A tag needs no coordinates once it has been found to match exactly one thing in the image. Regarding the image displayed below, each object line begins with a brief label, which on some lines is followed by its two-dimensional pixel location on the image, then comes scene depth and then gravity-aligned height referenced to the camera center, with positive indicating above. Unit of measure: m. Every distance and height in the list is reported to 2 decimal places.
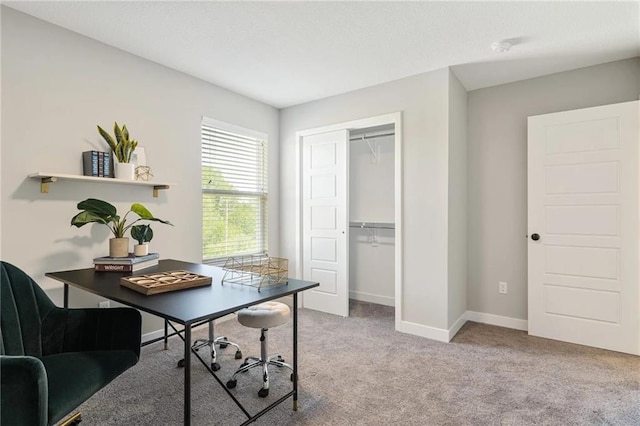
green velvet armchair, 1.16 -0.63
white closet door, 3.84 -0.12
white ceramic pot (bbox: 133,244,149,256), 2.54 -0.29
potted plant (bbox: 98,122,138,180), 2.66 +0.51
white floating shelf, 2.26 +0.25
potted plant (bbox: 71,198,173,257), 2.28 -0.04
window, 3.56 +0.23
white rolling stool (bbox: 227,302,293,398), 2.18 -0.73
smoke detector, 2.61 +1.30
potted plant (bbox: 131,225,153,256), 2.55 -0.19
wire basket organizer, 1.89 -0.39
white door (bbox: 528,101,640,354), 2.82 -0.17
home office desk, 1.37 -0.43
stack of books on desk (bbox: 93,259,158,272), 2.31 -0.38
